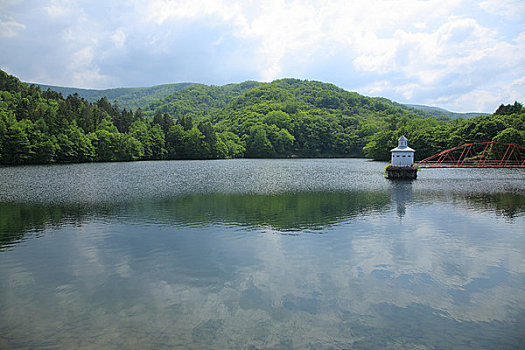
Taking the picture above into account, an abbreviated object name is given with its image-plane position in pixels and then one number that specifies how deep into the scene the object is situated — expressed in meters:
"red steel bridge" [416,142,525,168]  83.50
